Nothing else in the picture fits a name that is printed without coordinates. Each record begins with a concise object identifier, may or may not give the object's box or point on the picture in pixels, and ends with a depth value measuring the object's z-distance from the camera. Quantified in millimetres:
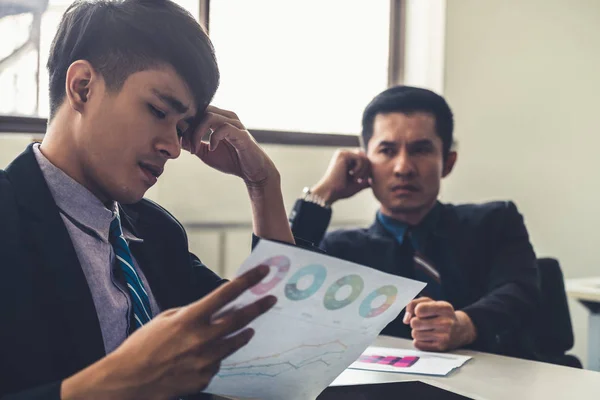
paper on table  1225
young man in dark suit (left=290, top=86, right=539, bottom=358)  1850
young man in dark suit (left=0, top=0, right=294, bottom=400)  739
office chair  1933
